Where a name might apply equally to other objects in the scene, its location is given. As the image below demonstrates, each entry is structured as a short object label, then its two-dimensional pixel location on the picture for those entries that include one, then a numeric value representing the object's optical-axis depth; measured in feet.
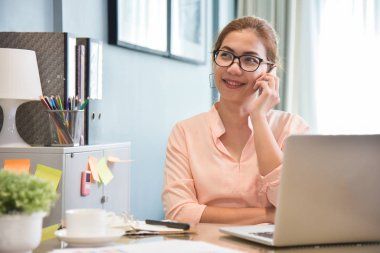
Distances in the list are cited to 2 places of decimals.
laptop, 5.09
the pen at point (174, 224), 5.72
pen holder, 7.55
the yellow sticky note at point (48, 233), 5.49
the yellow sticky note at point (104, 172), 7.84
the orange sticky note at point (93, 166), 7.87
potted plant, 4.56
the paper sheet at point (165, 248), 4.95
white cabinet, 7.31
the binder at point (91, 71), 8.29
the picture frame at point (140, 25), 10.45
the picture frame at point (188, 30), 12.53
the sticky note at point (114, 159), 8.43
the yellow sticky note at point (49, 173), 6.62
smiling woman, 6.81
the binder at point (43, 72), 7.84
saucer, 5.07
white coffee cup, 5.14
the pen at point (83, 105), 7.84
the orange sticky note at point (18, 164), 7.18
